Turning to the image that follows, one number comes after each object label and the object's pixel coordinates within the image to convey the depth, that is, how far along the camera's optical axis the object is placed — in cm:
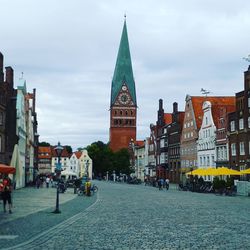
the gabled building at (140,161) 10513
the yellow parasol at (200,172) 4090
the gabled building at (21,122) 4634
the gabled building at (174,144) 7454
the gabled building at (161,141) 8228
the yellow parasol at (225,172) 3836
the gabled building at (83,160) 13975
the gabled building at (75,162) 14121
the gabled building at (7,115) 3888
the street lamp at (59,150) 2122
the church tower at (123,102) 12409
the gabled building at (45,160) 13462
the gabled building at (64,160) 13839
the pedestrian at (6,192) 1832
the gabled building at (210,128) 5774
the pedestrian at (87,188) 3409
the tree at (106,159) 10257
